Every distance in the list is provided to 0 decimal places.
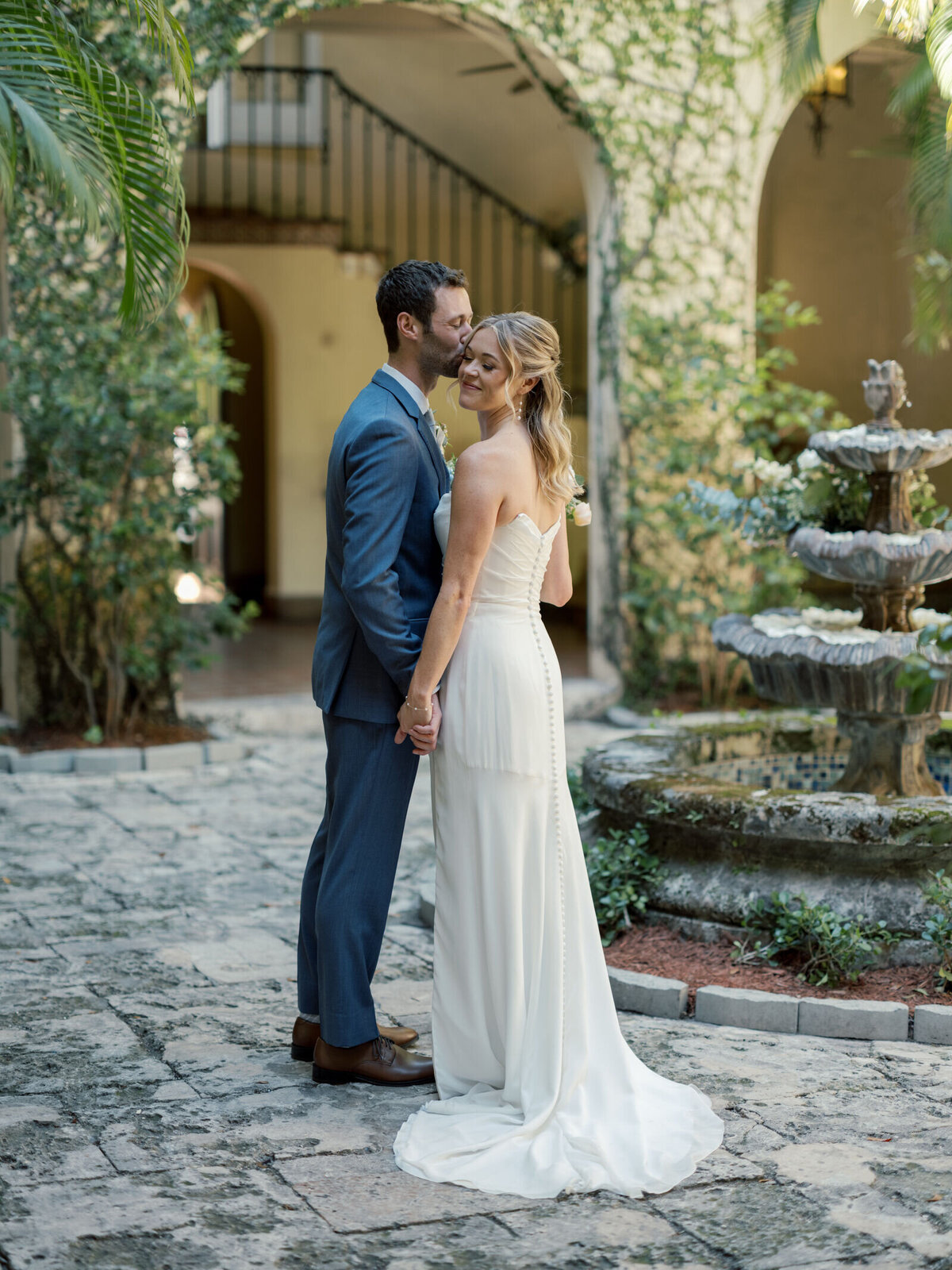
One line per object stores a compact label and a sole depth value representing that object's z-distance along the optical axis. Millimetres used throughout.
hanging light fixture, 10422
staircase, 13008
